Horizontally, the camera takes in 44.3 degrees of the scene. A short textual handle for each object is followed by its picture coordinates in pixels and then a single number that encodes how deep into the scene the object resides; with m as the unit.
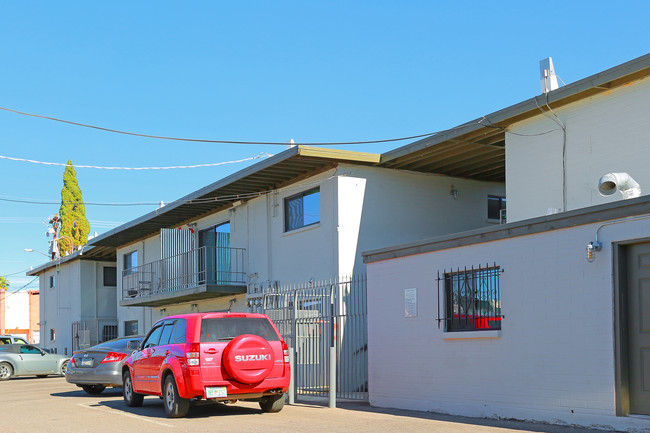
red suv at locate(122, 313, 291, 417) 11.77
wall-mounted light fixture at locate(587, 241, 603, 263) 10.36
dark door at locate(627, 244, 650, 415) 9.83
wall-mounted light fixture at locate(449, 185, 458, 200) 21.22
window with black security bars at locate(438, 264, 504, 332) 12.20
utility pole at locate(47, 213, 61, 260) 41.72
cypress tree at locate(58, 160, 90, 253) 61.53
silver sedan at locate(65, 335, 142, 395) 17.38
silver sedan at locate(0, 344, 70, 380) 25.69
